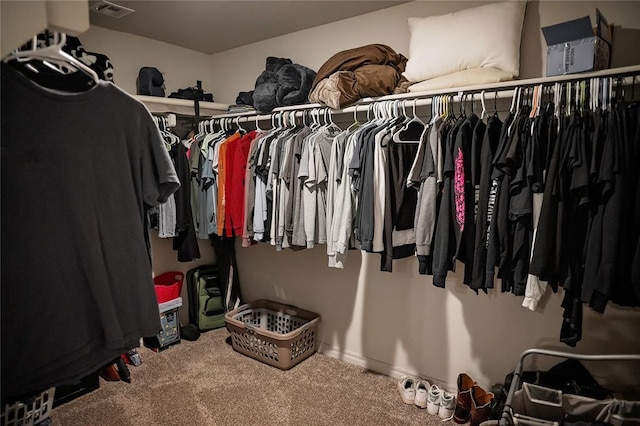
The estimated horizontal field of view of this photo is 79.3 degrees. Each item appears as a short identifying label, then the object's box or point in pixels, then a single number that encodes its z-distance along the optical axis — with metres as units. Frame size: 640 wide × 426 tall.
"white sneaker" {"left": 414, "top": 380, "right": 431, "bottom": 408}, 2.26
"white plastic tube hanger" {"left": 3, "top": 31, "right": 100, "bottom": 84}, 0.87
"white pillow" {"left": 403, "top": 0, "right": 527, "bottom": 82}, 1.85
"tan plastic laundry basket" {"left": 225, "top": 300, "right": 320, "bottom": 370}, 2.63
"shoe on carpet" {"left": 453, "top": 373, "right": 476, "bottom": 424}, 2.12
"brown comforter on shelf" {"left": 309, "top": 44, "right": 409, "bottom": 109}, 2.16
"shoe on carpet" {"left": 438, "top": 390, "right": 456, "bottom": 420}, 2.17
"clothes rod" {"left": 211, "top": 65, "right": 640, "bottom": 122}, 1.56
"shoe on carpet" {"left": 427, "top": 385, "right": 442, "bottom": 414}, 2.21
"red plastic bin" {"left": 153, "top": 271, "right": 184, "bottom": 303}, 2.93
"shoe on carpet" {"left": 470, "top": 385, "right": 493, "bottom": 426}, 2.03
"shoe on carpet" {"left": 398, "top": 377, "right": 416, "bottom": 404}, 2.30
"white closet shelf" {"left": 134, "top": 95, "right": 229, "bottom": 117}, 2.71
